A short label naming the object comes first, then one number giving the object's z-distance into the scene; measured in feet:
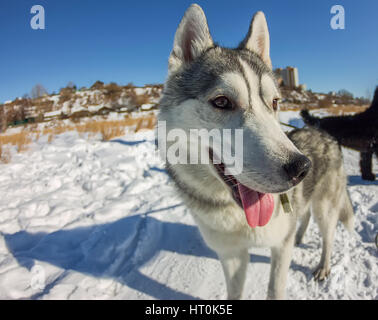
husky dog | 3.86
